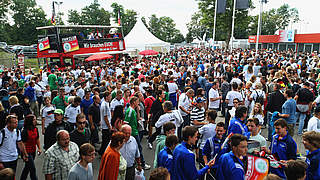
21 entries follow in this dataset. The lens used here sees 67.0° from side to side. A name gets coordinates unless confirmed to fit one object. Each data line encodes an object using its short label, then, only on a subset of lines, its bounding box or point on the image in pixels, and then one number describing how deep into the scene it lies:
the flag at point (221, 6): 22.84
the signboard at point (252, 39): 44.27
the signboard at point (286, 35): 34.96
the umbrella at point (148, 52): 22.53
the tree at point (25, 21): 56.34
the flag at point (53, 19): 20.57
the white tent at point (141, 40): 29.61
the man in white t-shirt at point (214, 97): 7.75
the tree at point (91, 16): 72.88
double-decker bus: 20.73
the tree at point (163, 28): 84.31
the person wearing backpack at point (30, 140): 4.56
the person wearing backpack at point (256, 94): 7.33
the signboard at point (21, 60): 11.55
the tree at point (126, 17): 76.69
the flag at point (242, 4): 20.49
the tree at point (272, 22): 76.69
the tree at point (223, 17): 39.19
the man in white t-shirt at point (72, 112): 6.37
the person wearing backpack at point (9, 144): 4.26
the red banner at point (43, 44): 20.80
